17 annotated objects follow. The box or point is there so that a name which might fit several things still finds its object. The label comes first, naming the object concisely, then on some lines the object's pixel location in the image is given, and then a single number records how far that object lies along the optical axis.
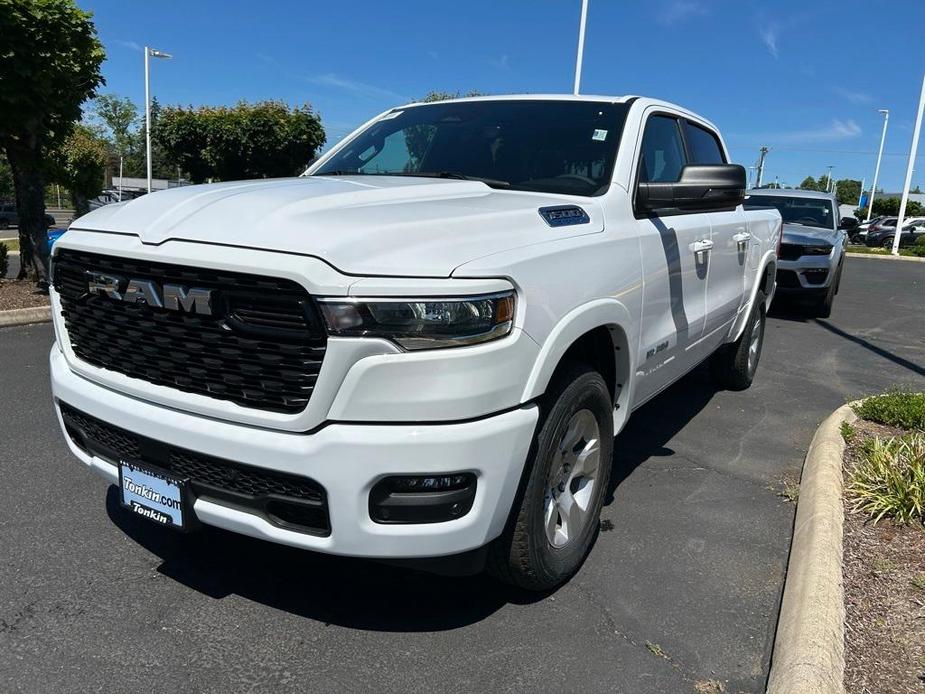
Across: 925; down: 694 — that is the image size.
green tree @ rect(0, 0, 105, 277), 8.05
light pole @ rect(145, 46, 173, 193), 31.96
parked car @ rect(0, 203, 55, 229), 39.25
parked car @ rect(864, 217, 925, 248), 38.28
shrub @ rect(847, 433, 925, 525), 3.56
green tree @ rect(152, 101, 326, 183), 26.50
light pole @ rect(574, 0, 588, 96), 18.38
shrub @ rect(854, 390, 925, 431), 4.95
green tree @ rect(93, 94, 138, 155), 73.00
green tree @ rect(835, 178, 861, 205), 114.61
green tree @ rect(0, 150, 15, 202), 48.81
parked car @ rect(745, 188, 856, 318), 10.62
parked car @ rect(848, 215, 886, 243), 38.64
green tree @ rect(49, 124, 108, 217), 17.92
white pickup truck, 2.17
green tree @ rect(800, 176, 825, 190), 115.65
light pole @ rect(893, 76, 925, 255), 28.42
